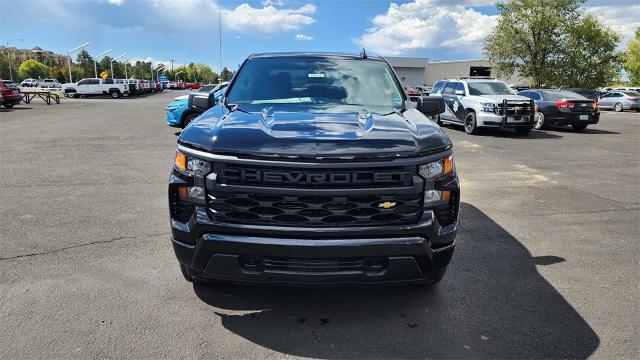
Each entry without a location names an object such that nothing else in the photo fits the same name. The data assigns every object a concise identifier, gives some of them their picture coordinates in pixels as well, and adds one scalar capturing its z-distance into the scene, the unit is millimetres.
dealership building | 97312
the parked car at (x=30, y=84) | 78938
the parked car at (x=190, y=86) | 93825
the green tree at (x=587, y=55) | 47781
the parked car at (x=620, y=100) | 33056
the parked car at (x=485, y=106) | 14656
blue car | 12992
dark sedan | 16766
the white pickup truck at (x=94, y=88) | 44344
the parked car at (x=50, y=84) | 76344
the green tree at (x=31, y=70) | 127688
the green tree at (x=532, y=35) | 46719
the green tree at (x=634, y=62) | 62312
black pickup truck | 2783
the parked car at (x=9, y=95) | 25250
